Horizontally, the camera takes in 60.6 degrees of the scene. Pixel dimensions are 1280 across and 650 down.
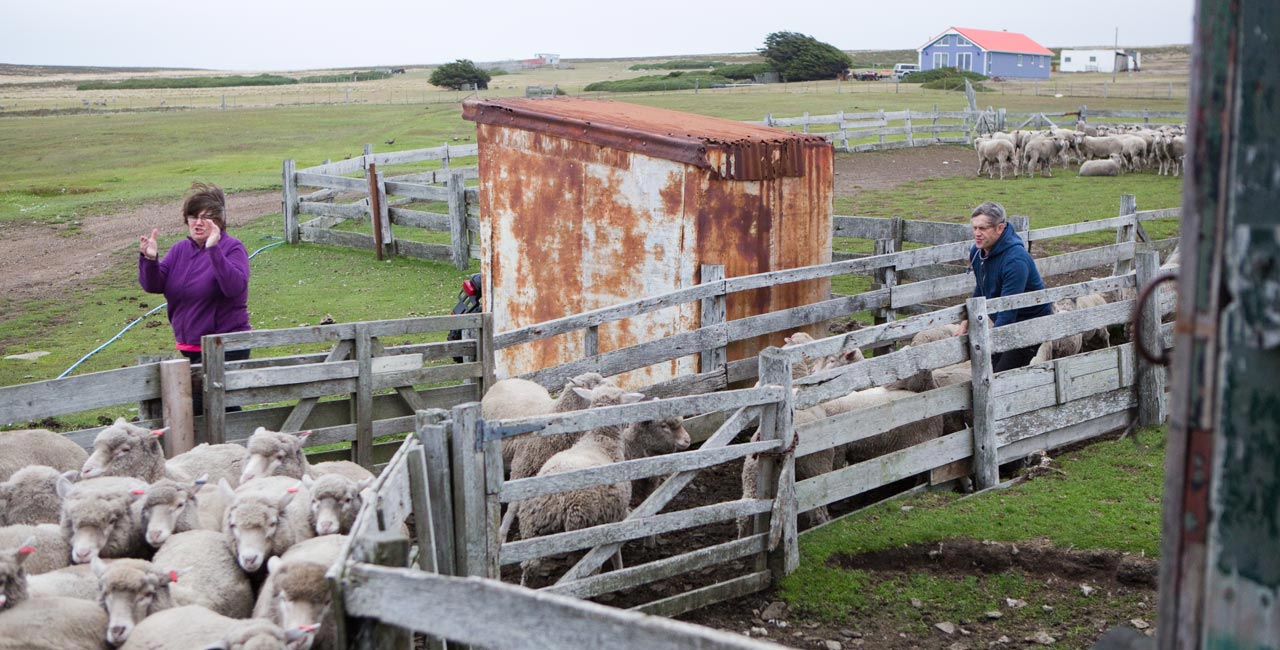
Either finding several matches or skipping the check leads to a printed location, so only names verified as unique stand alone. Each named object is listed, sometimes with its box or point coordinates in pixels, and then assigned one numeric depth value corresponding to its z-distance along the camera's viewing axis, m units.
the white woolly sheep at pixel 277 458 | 5.91
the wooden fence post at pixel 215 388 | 6.65
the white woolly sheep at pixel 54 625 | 3.83
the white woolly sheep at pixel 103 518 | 4.86
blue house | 99.06
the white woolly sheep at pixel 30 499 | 5.41
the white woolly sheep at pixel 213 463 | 6.08
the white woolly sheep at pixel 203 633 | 3.68
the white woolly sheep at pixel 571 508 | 5.78
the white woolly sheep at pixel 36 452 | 5.98
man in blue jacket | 8.31
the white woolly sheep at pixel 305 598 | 3.98
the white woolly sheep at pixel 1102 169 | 26.98
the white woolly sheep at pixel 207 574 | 4.59
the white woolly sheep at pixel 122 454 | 5.75
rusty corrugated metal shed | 9.20
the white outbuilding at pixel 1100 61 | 112.62
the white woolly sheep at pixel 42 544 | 4.84
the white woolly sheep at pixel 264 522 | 4.82
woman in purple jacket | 7.25
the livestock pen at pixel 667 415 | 4.56
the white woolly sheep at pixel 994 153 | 26.39
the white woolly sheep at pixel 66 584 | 4.36
